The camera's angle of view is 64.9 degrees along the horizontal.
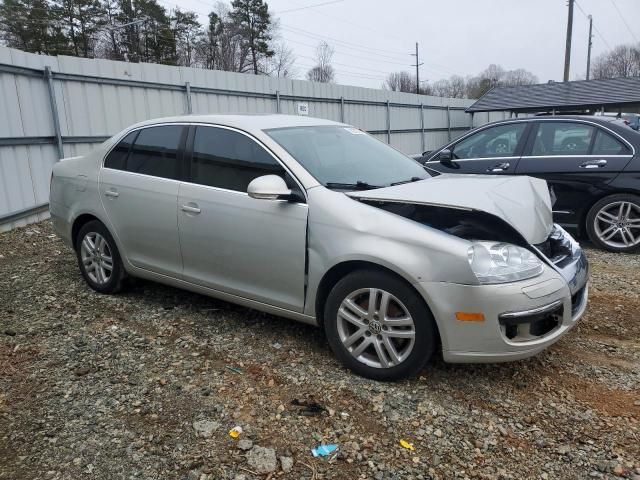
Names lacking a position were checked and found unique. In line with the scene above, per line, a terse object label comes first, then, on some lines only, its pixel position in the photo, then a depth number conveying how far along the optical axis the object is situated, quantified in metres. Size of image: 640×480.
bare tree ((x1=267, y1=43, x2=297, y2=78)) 44.53
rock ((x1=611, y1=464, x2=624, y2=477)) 2.24
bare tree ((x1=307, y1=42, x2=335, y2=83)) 51.47
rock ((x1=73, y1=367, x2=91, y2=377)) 3.15
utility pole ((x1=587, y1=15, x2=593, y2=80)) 45.69
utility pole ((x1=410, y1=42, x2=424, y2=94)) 52.94
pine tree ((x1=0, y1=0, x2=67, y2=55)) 30.03
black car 5.80
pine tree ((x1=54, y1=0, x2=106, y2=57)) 32.59
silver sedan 2.72
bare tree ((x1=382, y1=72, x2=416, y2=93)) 63.16
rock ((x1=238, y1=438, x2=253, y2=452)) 2.45
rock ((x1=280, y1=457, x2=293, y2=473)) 2.32
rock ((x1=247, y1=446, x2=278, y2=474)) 2.32
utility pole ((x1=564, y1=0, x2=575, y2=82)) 24.47
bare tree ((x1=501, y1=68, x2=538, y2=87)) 60.89
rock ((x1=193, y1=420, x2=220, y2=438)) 2.56
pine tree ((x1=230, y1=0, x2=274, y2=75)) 40.84
